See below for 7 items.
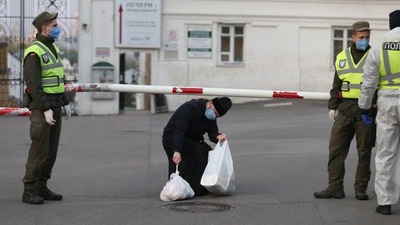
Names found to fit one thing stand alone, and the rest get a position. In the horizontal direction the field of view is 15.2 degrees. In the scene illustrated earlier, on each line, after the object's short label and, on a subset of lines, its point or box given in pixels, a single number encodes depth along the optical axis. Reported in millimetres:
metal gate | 45500
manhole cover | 15559
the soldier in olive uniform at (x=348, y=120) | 16273
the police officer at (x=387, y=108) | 14524
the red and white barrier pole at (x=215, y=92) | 18358
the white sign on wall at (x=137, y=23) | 46096
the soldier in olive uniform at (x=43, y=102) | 15782
